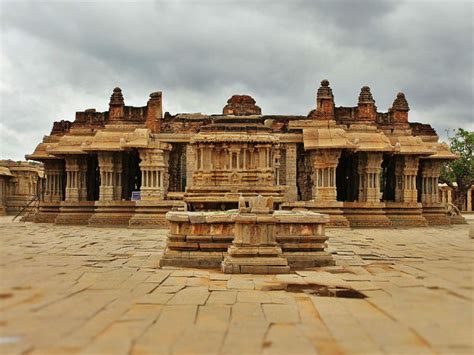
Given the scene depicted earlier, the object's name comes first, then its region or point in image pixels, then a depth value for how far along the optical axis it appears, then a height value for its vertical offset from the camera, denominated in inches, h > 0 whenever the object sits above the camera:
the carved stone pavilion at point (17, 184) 1384.1 +31.3
